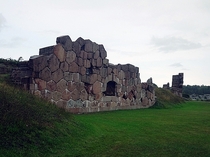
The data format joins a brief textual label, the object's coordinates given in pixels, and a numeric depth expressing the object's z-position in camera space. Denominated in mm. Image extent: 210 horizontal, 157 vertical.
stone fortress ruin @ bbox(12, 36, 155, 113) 9930
